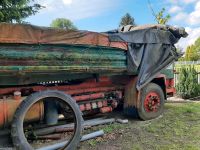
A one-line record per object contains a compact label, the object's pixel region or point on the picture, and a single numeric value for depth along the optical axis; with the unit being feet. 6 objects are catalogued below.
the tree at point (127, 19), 105.13
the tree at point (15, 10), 25.55
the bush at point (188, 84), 22.39
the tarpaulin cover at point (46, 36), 9.58
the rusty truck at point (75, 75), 9.89
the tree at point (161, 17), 39.65
